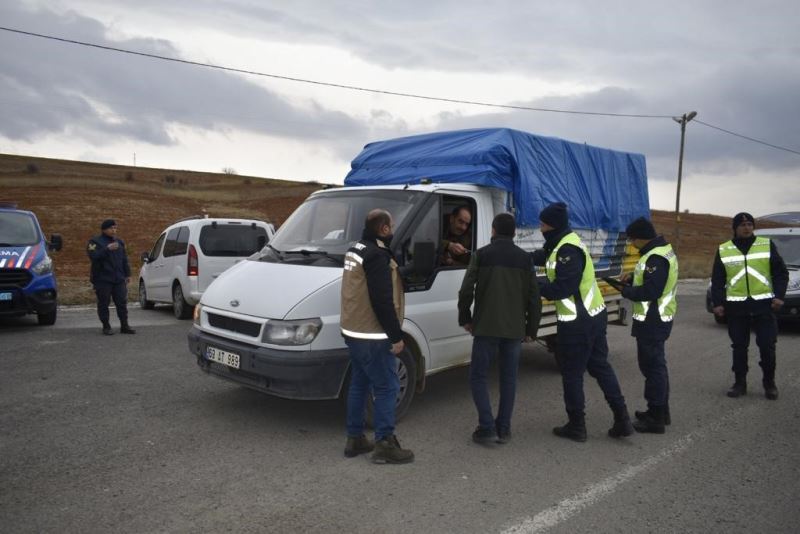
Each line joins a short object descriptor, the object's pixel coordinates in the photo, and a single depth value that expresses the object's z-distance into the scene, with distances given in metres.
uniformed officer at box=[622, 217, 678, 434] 5.39
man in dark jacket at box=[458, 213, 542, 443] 4.84
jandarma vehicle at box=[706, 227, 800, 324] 10.33
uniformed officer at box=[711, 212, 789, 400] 6.47
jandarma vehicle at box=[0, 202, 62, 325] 9.45
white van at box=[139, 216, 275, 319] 11.02
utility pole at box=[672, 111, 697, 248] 28.33
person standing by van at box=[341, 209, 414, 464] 4.35
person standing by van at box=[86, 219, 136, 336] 9.41
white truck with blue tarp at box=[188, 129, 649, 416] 4.87
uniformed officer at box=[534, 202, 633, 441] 5.02
